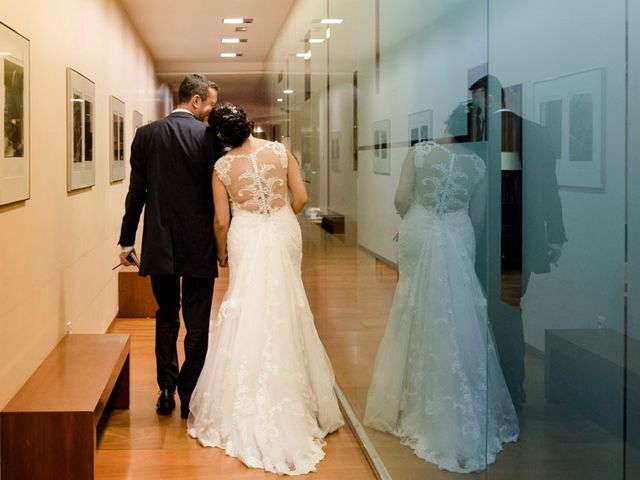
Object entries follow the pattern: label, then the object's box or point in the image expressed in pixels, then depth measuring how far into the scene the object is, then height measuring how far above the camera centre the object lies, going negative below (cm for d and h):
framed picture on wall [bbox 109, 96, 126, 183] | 751 +48
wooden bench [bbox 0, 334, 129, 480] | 326 -96
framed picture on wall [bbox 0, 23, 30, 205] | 328 +31
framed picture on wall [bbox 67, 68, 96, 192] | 511 +40
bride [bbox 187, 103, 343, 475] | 398 -65
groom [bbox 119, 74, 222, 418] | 433 -9
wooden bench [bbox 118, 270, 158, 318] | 769 -101
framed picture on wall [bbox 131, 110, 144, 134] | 922 +80
